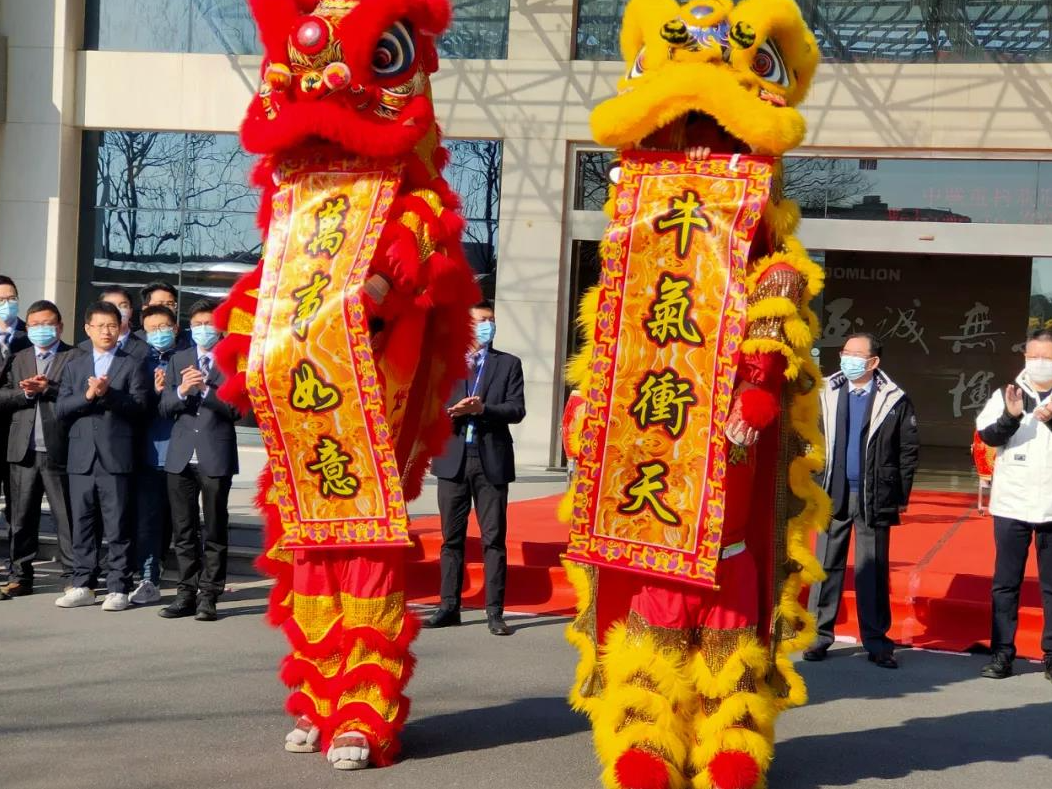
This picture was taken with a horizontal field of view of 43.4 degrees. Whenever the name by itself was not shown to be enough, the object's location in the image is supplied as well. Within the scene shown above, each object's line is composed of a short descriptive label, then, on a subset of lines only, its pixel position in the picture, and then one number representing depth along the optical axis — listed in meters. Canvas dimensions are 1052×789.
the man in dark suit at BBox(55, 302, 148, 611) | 7.71
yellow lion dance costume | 4.09
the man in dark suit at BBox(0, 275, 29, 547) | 8.50
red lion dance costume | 4.53
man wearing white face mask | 6.49
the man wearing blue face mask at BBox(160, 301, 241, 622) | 7.43
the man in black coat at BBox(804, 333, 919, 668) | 6.97
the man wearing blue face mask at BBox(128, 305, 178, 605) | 7.86
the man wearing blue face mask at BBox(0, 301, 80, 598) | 8.05
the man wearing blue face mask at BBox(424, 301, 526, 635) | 7.43
